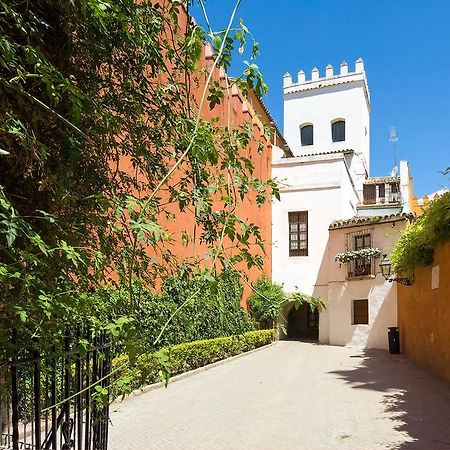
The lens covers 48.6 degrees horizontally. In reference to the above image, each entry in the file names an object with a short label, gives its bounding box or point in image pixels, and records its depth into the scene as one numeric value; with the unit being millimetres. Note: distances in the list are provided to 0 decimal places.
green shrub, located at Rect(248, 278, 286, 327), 20344
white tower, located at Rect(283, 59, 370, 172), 36812
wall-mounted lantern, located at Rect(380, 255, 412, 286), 14834
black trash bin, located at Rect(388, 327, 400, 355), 17611
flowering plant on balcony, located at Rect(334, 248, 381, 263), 20984
